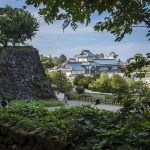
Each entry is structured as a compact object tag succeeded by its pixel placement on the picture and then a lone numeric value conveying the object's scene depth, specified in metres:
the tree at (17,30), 41.50
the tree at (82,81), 53.76
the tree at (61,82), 48.94
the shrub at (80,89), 48.19
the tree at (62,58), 95.03
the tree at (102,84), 47.09
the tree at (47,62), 58.03
